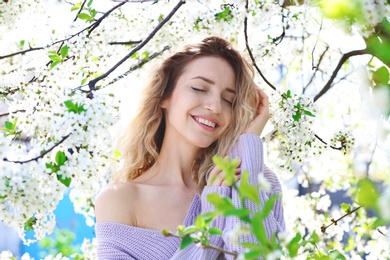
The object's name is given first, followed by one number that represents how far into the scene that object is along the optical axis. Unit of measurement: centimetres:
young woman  241
